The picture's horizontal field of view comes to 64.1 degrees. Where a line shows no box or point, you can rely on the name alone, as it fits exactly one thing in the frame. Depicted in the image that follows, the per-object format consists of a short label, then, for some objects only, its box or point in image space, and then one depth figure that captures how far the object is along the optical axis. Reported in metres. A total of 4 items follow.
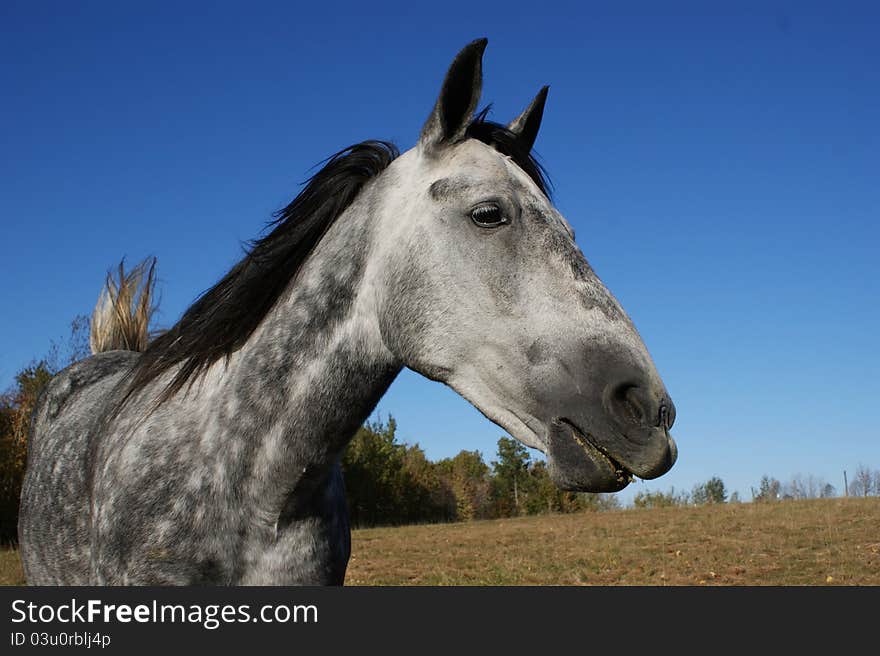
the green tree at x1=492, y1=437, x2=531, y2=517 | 55.91
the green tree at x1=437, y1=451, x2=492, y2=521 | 57.88
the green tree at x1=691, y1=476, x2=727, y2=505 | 77.50
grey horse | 2.51
